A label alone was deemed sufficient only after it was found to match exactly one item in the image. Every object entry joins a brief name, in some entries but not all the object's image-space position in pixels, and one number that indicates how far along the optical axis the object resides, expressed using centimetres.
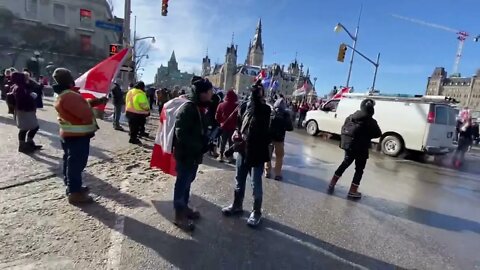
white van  1120
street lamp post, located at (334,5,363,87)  2407
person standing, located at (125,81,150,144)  902
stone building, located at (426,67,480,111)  10494
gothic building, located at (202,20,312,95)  11938
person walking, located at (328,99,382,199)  570
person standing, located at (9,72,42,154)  672
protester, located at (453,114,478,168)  1238
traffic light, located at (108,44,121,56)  1458
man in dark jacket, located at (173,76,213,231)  382
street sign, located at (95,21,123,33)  1444
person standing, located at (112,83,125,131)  1115
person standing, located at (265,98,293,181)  615
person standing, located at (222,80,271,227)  427
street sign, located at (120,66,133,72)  1398
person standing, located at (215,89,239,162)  760
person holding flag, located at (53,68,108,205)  430
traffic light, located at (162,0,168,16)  1755
